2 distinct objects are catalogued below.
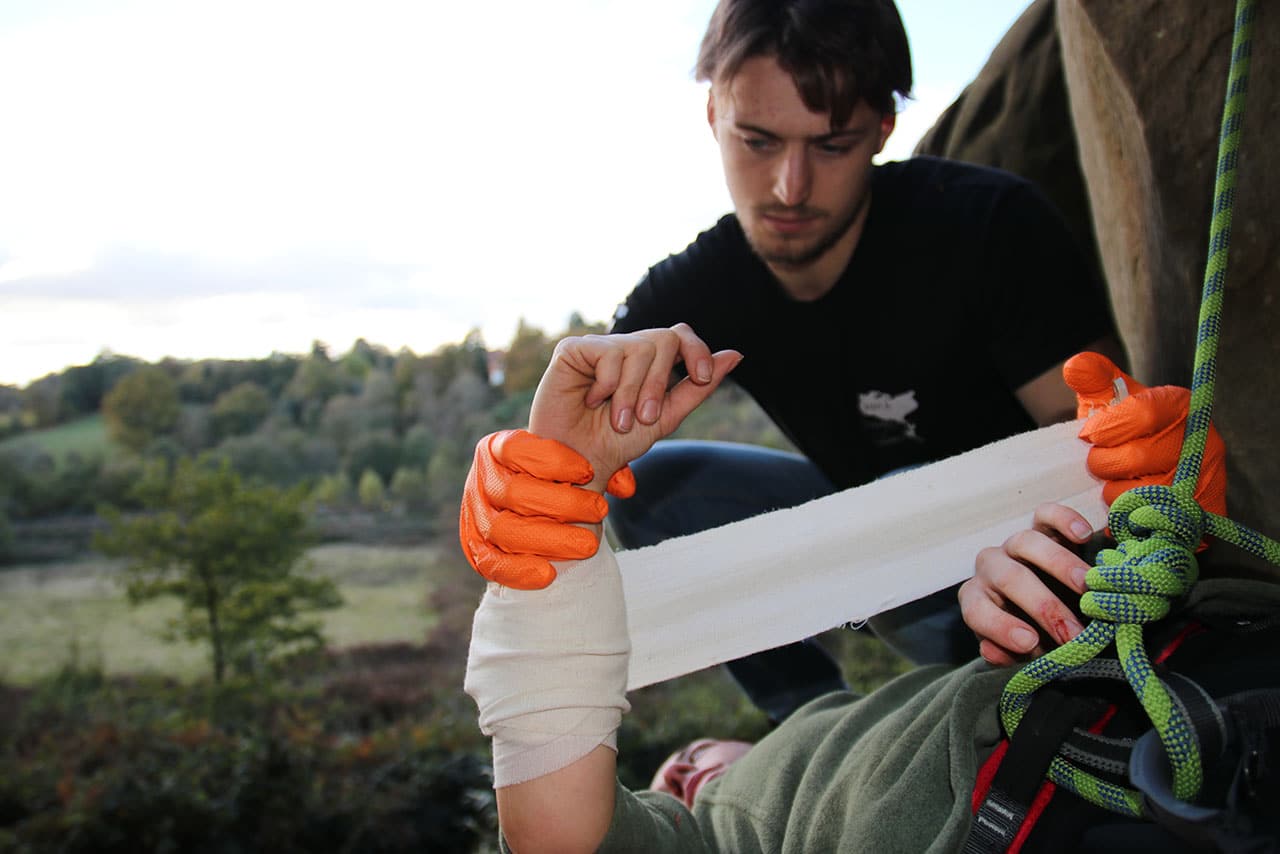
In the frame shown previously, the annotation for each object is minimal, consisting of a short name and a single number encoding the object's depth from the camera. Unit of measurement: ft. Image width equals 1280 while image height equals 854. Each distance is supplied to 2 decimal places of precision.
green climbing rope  2.50
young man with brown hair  5.57
